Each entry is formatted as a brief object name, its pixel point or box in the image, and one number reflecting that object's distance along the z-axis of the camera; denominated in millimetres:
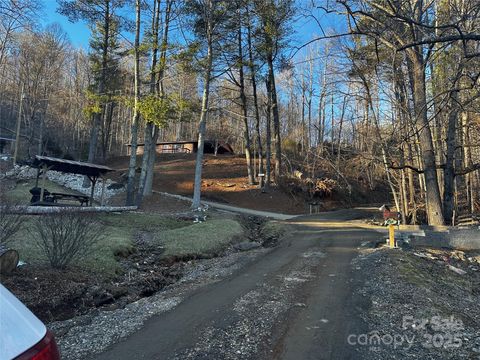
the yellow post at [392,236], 12248
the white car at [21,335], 1524
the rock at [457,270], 10184
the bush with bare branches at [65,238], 8133
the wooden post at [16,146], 36812
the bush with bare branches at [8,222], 7758
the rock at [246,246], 13165
